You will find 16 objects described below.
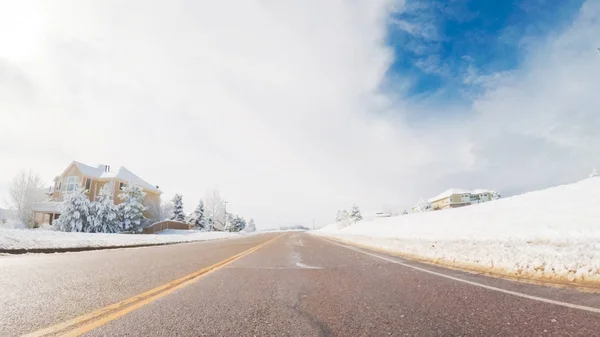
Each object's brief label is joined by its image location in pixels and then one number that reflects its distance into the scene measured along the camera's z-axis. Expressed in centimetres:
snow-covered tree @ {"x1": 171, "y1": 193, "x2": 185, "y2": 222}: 7206
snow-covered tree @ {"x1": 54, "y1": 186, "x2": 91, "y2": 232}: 3706
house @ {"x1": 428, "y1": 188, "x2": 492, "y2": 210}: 10205
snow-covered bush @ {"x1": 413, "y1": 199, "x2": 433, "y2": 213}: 11459
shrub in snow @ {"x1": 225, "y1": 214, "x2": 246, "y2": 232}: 11634
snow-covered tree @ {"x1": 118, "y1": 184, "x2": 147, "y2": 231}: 4247
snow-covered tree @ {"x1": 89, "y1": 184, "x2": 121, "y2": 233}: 3869
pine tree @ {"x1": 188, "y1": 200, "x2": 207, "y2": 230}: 8169
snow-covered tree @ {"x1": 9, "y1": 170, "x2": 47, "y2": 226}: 4053
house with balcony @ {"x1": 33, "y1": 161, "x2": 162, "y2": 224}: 4616
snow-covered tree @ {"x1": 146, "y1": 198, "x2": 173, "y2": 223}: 5424
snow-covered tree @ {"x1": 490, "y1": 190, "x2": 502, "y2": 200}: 10684
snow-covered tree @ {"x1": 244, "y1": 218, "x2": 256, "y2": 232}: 16850
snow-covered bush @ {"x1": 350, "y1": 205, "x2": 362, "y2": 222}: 10150
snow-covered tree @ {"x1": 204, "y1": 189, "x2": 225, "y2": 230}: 7775
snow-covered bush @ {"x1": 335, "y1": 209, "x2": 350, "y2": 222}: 14071
